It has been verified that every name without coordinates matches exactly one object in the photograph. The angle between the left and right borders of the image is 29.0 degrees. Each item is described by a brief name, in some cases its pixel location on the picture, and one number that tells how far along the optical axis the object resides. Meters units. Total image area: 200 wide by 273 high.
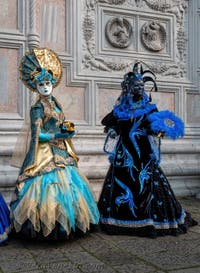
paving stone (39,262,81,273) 2.90
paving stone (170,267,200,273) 2.88
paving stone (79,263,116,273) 2.89
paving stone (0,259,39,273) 2.95
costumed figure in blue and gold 3.53
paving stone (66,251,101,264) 3.13
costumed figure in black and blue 3.95
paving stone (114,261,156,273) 2.89
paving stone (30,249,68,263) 3.20
